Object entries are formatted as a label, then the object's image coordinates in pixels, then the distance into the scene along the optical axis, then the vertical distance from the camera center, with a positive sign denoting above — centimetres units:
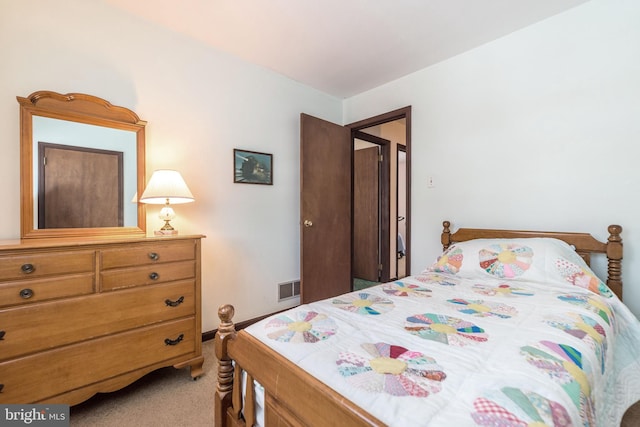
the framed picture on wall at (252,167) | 256 +41
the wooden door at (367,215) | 413 -7
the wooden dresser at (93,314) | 129 -56
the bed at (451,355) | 65 -45
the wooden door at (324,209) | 281 +1
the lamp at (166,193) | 184 +12
